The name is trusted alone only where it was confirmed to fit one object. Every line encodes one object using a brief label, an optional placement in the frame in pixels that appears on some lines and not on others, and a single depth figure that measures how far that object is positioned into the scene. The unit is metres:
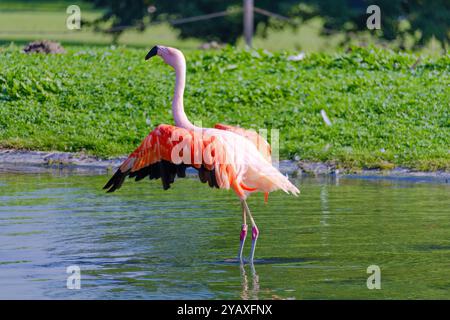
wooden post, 38.09
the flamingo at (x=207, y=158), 16.66
